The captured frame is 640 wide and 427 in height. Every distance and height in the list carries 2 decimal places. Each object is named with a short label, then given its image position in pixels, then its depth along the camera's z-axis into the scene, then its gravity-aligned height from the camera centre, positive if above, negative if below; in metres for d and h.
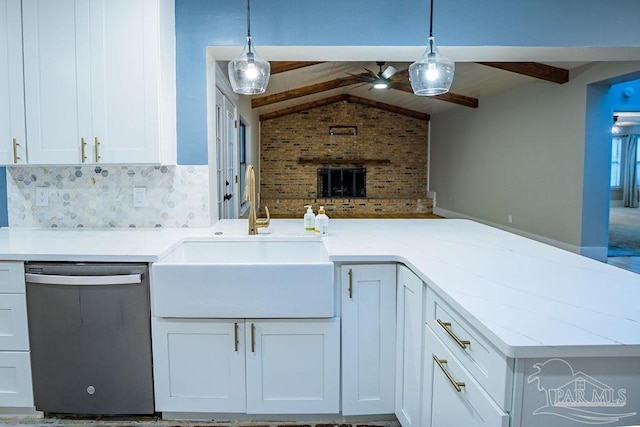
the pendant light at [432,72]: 1.99 +0.53
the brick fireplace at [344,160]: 10.65 +0.54
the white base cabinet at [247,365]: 1.84 -0.81
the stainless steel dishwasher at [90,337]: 1.83 -0.69
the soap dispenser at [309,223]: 2.35 -0.23
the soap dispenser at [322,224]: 2.27 -0.23
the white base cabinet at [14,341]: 1.86 -0.72
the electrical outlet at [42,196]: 2.53 -0.09
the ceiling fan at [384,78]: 6.52 +1.62
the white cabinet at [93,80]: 2.18 +0.52
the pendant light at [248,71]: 2.02 +0.53
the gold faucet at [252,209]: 2.28 -0.15
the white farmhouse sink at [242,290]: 1.79 -0.46
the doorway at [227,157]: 4.00 +0.26
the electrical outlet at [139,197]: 2.53 -0.10
